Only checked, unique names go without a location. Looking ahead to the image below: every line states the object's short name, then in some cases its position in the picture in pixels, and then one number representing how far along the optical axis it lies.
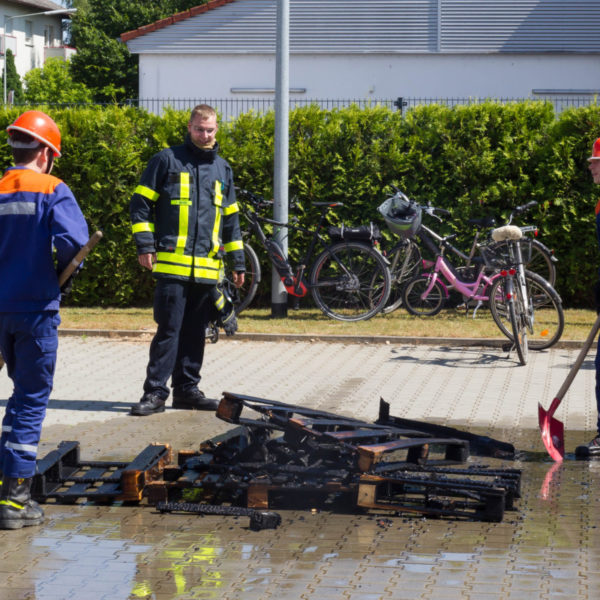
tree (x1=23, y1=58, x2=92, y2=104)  60.83
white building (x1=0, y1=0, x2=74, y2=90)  86.50
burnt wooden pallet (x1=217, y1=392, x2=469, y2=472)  5.95
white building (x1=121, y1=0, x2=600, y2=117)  37.22
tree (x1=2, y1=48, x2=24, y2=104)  68.06
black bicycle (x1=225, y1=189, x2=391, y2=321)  13.37
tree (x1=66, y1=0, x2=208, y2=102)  65.56
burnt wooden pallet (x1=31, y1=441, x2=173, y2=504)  5.80
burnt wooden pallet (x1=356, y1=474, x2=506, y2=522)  5.50
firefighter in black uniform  8.20
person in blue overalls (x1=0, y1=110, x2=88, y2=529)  5.41
